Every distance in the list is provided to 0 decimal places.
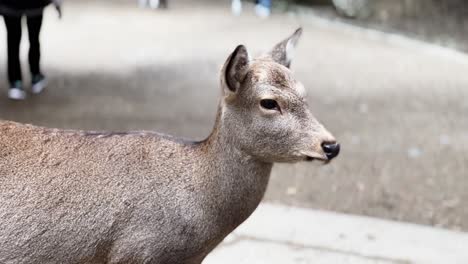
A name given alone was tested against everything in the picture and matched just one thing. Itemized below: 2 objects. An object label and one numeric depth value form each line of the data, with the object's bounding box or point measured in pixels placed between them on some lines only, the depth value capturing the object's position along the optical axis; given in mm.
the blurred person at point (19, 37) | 8477
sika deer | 3912
